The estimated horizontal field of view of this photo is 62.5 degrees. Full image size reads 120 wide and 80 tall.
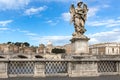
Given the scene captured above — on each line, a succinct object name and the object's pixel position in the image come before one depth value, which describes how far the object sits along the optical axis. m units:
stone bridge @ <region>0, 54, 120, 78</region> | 5.87
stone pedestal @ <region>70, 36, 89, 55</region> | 6.78
